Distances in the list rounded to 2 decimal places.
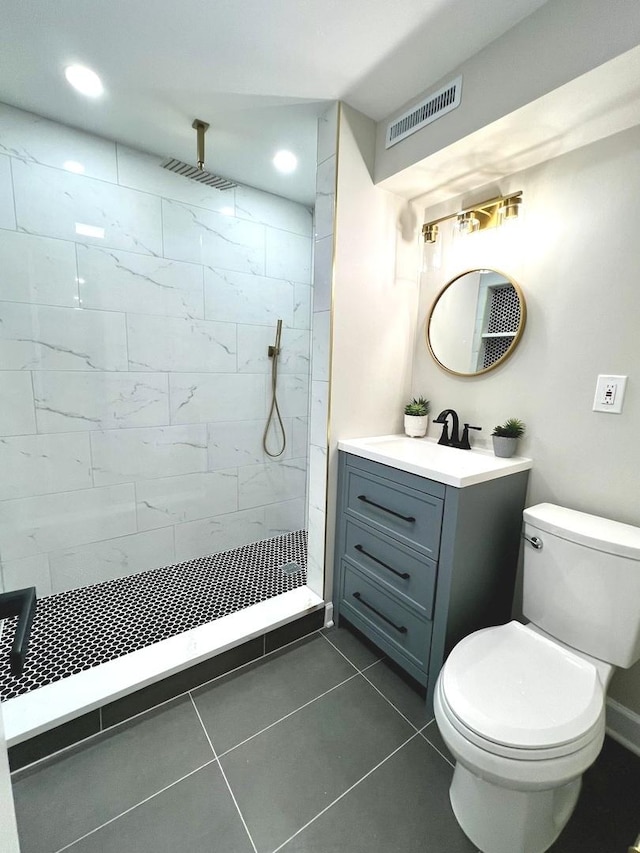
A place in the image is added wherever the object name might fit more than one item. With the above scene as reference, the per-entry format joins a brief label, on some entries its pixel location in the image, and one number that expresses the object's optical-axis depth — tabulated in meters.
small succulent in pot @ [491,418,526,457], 1.62
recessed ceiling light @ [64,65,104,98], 1.47
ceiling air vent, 1.41
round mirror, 1.67
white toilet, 0.95
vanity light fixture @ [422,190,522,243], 1.53
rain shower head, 1.67
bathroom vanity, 1.40
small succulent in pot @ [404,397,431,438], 1.99
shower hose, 2.63
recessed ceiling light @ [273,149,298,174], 2.01
